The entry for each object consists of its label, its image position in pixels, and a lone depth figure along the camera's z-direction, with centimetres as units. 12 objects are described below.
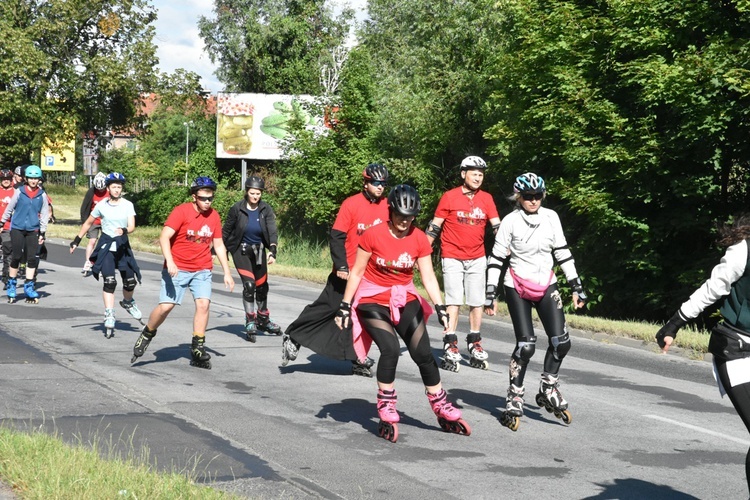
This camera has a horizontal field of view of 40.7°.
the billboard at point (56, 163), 7021
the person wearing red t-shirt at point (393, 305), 737
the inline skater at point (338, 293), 983
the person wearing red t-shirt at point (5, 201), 1733
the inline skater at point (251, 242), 1271
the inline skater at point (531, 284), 790
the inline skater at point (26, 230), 1620
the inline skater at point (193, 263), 1013
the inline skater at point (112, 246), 1241
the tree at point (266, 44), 5478
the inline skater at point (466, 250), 1073
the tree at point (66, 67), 4422
